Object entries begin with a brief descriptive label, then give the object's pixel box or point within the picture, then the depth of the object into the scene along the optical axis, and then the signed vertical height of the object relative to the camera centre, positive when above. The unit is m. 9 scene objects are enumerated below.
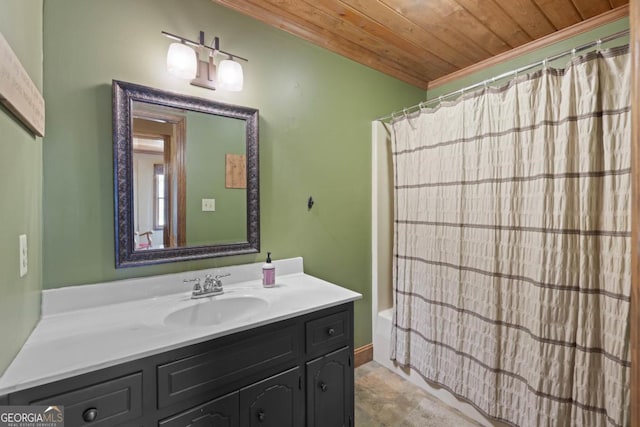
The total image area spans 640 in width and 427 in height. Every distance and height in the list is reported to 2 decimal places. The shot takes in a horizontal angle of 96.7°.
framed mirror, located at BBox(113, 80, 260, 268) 1.32 +0.16
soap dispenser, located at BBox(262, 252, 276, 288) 1.58 -0.37
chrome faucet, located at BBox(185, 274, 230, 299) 1.40 -0.40
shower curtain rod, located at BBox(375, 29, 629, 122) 1.10 +0.70
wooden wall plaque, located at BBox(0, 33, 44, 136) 0.72 +0.34
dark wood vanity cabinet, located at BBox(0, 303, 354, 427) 0.84 -0.62
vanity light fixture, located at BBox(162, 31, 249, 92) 1.39 +0.74
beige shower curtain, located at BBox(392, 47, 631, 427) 1.21 -0.19
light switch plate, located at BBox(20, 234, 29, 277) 0.92 -0.16
